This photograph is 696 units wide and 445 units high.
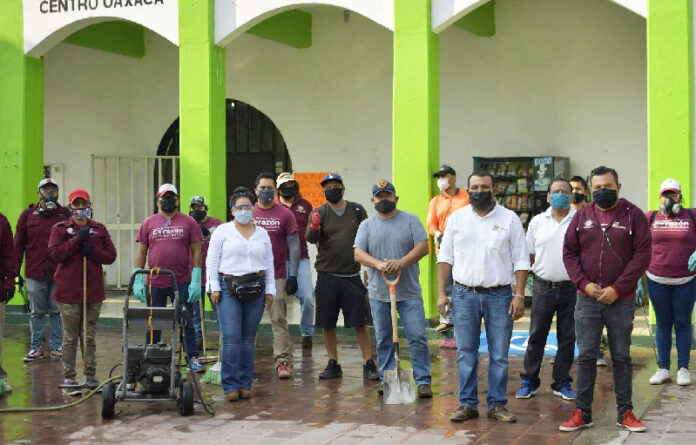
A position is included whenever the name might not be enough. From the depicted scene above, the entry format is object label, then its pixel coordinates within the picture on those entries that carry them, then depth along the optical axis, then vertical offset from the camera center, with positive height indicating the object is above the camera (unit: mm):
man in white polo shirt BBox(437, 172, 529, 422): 8211 -463
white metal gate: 17766 +697
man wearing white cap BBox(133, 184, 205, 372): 10438 -180
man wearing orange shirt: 12250 +323
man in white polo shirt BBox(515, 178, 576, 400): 9000 -610
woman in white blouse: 9312 -529
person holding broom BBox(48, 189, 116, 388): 9789 -418
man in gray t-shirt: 9242 -408
